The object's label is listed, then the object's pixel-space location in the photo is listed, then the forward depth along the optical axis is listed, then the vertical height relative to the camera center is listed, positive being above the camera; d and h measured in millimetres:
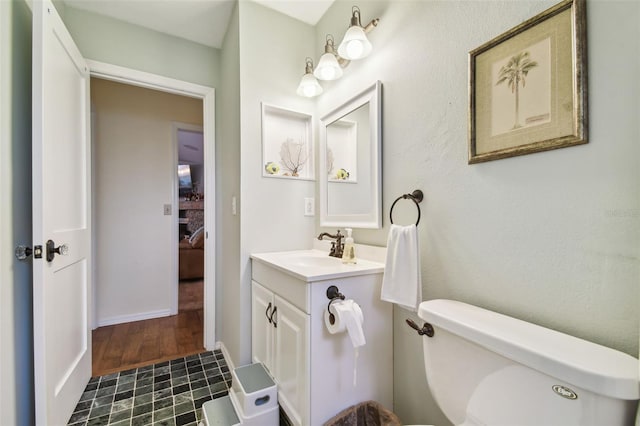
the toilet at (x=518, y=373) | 524 -383
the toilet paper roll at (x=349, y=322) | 1018 -424
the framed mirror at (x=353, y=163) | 1378 +293
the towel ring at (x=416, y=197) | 1152 +65
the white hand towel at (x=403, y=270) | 1056 -239
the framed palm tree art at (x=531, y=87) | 707 +378
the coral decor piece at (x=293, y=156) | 1869 +405
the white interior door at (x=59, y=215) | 1086 -8
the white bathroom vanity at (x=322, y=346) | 1077 -587
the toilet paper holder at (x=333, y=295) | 1096 -342
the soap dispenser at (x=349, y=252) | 1408 -213
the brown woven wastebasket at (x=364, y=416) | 1087 -852
